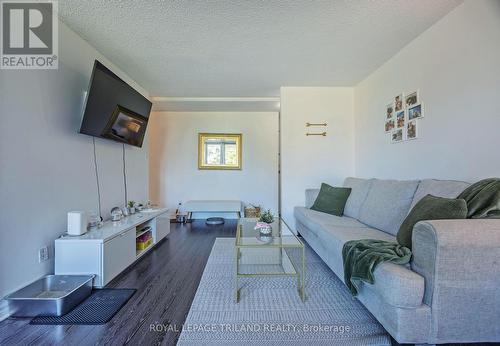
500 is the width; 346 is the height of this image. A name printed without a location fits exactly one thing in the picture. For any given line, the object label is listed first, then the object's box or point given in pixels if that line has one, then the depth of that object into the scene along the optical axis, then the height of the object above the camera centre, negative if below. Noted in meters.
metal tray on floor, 1.60 -0.89
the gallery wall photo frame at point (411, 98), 2.35 +0.80
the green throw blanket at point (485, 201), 1.33 -0.17
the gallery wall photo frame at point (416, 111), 2.32 +0.65
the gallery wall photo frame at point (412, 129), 2.39 +0.47
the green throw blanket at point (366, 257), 1.34 -0.53
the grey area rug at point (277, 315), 1.42 -1.01
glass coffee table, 1.89 -0.87
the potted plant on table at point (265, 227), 2.20 -0.51
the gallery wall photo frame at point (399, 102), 2.59 +0.83
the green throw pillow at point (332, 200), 3.02 -0.36
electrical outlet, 1.88 -0.64
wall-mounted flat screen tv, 2.15 +0.74
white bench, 4.36 -0.61
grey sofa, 1.14 -0.59
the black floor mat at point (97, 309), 1.57 -1.00
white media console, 1.94 -0.68
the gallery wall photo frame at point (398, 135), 2.61 +0.45
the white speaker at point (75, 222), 2.04 -0.41
